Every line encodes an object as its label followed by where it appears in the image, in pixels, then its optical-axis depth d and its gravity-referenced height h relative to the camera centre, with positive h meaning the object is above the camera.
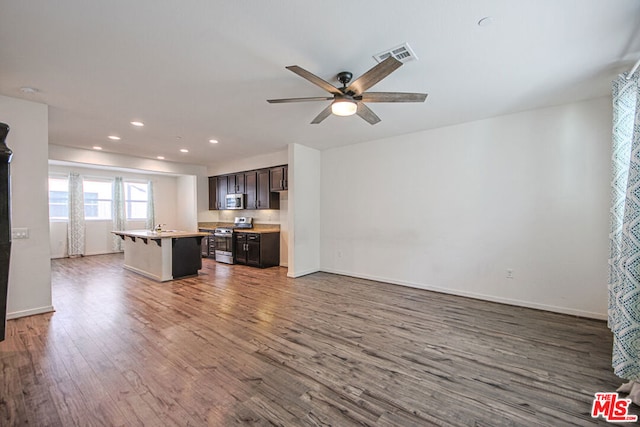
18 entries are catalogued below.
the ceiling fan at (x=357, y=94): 2.02 +1.06
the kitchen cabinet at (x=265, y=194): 6.36 +0.43
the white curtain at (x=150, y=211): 8.73 +0.01
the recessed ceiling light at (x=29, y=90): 2.91 +1.35
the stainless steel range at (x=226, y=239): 6.66 -0.72
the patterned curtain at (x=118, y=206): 8.23 +0.16
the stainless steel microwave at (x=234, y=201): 6.92 +0.28
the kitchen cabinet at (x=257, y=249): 6.12 -0.89
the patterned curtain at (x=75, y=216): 7.48 -0.13
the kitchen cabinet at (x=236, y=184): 7.00 +0.75
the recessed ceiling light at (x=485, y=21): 1.87 +1.36
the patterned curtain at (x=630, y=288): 1.85 -0.56
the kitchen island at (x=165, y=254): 4.97 -0.84
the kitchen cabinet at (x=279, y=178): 5.95 +0.77
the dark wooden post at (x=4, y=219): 1.40 -0.04
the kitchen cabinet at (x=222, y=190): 7.47 +0.61
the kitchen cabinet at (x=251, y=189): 6.64 +0.56
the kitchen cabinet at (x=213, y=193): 7.82 +0.55
